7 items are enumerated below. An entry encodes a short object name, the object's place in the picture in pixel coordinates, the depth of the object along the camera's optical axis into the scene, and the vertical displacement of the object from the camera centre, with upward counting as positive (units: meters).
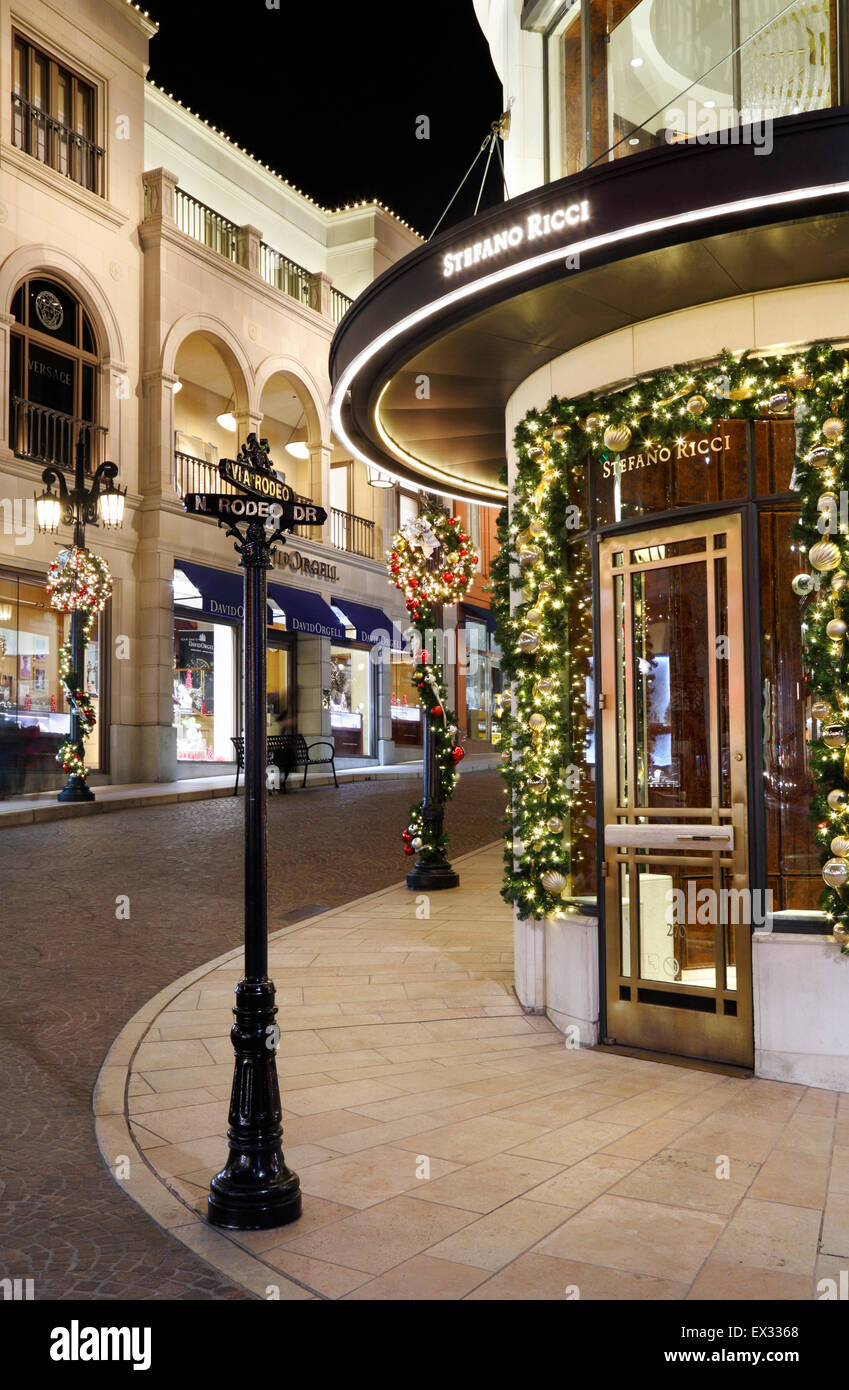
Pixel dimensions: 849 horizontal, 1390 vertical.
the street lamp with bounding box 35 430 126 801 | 18.46 +3.56
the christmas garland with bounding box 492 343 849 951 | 5.65 +0.91
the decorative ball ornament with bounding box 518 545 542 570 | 6.98 +1.00
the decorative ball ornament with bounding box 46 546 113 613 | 18.69 +2.33
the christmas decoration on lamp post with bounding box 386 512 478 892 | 11.64 +1.13
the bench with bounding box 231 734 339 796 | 22.66 -0.68
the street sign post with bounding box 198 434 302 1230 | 4.07 -1.13
